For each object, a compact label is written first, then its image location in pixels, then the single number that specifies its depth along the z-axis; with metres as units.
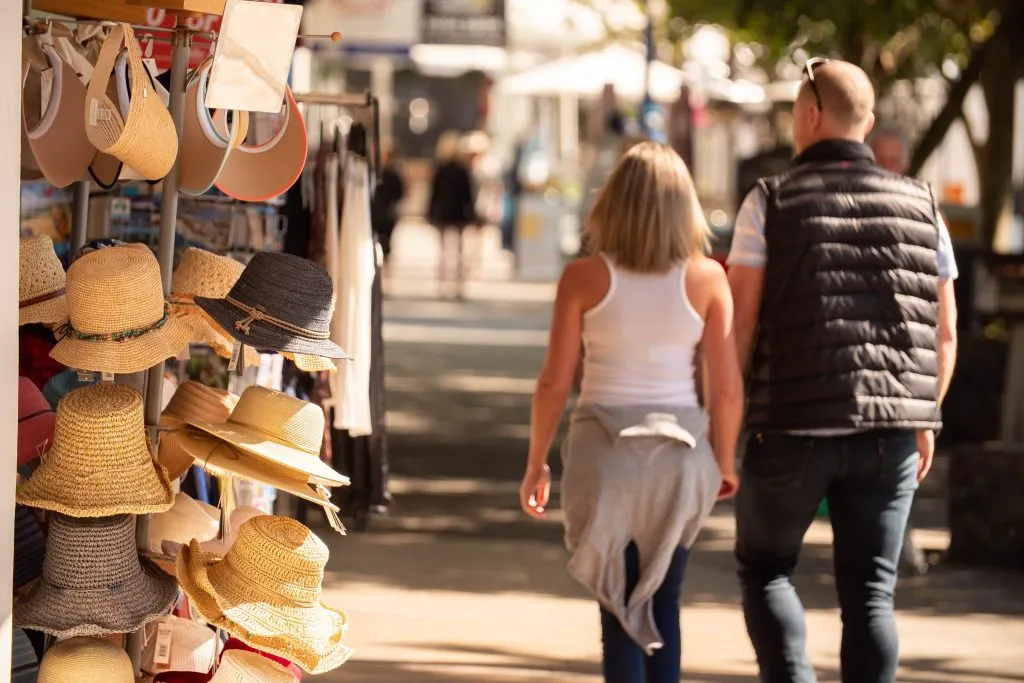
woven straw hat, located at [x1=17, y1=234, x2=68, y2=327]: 8.57
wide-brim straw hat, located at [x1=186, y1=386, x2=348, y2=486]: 7.80
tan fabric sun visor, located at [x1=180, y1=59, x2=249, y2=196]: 8.58
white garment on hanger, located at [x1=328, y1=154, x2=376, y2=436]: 12.70
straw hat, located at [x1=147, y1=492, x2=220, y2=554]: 8.92
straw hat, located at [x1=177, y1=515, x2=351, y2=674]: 7.76
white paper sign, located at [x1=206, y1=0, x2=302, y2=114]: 7.77
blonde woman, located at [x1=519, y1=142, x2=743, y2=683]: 9.55
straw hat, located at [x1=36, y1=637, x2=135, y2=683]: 7.68
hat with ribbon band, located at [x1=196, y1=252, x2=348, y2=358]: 7.82
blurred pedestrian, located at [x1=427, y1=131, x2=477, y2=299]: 44.19
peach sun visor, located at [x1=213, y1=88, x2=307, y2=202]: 9.07
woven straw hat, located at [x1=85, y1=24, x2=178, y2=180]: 7.84
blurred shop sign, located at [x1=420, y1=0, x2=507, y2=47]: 40.34
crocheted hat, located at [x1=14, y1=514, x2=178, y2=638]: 7.66
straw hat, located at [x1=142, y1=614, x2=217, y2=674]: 8.66
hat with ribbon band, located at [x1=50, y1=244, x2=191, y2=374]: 7.78
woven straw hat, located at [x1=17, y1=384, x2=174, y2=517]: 7.62
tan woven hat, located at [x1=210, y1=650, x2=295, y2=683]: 7.96
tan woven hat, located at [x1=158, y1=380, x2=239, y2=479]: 8.46
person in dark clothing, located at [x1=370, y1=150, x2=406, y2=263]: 36.27
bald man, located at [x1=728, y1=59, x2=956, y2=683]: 9.73
